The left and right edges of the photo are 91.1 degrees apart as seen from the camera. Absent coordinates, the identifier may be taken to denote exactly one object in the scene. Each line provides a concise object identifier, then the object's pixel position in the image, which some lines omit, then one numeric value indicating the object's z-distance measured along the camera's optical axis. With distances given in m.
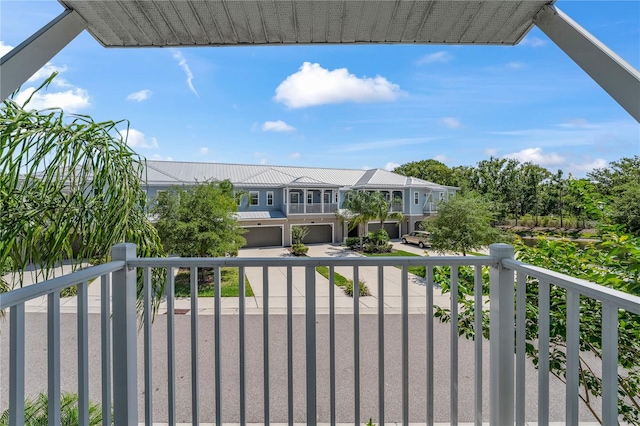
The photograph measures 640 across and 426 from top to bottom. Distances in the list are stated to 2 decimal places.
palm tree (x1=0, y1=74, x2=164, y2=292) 1.44
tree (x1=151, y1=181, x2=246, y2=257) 8.65
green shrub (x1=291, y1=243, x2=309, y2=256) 12.81
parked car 14.34
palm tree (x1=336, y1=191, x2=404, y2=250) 15.71
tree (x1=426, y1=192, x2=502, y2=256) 8.94
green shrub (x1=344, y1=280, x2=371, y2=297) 6.59
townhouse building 15.37
